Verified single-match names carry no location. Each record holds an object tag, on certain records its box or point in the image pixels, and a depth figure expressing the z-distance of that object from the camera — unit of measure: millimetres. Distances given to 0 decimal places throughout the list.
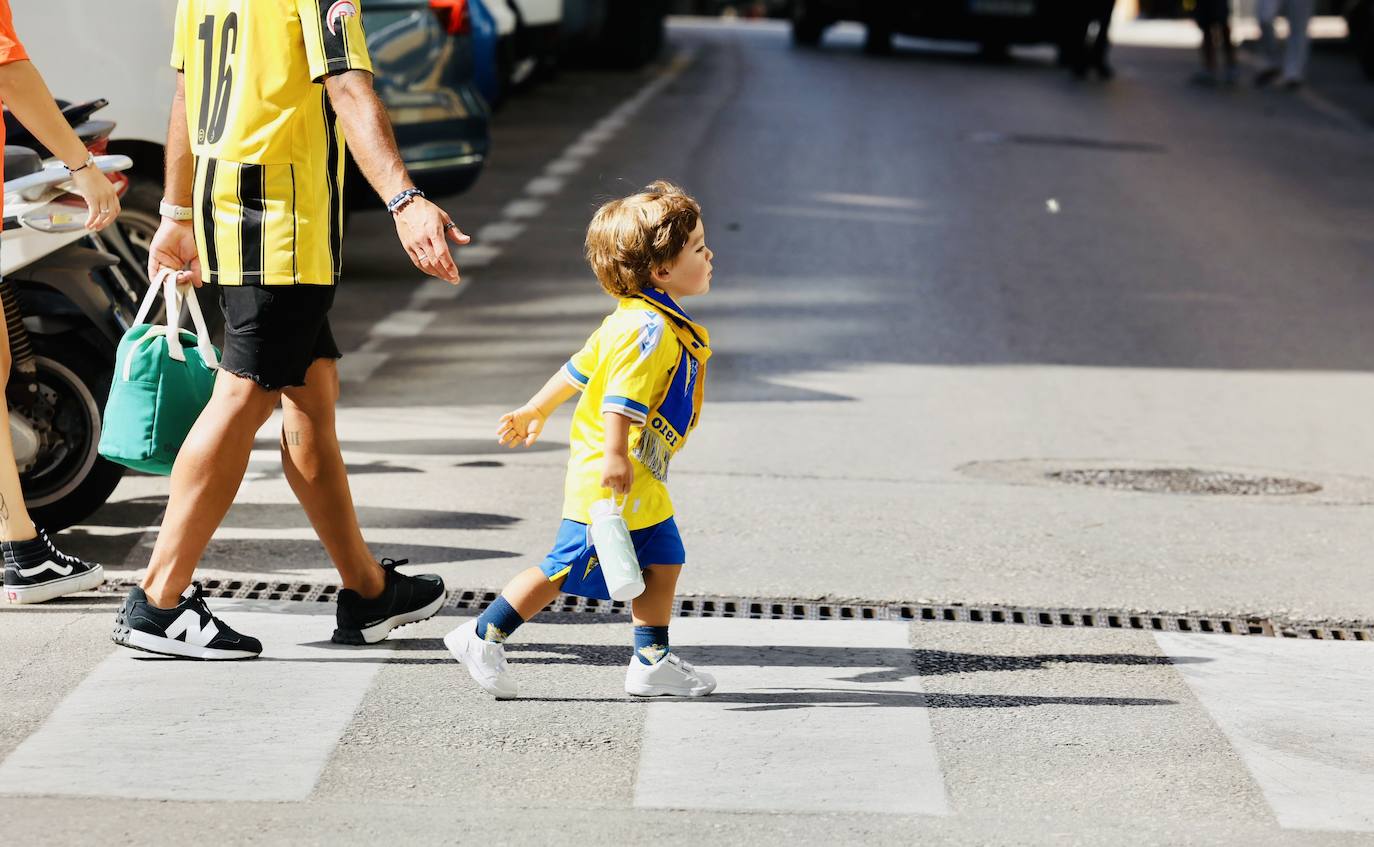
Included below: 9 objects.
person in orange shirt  10406
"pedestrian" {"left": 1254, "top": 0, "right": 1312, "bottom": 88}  48750
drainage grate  11070
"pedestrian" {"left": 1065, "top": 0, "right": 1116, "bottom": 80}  51344
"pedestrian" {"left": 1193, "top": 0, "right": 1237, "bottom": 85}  50281
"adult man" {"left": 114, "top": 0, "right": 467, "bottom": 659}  9594
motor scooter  11992
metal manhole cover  14453
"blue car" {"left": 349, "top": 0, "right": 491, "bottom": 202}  21187
